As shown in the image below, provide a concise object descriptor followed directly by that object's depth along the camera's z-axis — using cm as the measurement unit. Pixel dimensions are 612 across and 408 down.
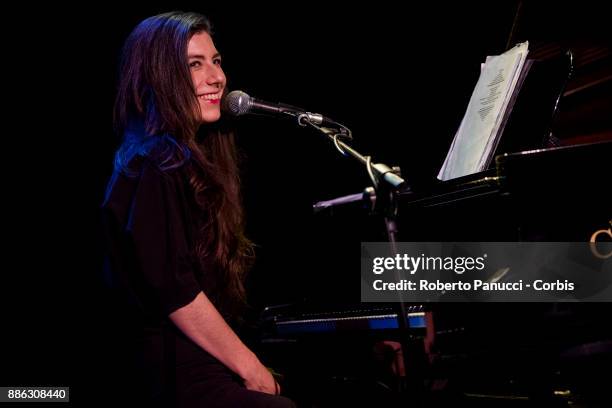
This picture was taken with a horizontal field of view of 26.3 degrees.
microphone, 269
